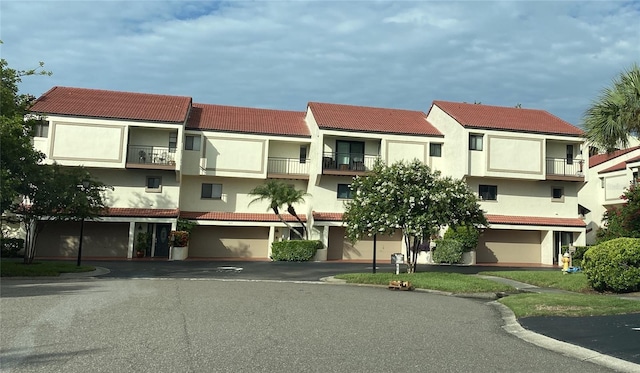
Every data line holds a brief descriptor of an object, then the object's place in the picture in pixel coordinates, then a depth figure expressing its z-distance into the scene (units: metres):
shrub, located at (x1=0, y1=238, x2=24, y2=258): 30.68
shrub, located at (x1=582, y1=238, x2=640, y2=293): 15.37
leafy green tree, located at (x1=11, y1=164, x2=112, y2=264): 21.27
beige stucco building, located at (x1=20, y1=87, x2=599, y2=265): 33.28
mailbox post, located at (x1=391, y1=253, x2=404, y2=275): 20.77
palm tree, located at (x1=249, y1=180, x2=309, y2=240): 32.81
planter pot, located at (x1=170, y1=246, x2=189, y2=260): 32.44
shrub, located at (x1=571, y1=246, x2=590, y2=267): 32.05
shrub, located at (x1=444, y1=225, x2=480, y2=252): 33.78
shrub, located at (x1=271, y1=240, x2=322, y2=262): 32.62
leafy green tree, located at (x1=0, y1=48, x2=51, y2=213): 18.28
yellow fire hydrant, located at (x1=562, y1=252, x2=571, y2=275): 22.83
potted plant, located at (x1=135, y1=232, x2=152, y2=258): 33.22
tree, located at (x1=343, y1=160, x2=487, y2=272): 20.20
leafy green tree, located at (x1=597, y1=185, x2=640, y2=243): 19.53
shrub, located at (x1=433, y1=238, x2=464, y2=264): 33.38
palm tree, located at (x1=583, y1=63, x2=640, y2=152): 17.17
